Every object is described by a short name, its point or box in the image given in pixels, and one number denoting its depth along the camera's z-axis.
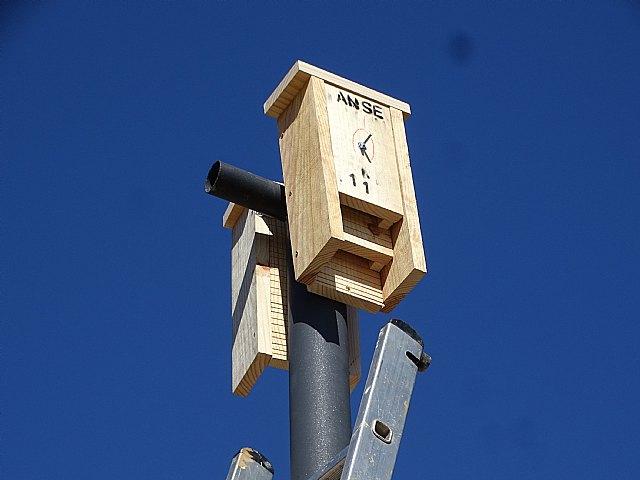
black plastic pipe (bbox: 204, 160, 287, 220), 7.24
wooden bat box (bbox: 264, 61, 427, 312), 6.82
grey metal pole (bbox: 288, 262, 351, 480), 6.23
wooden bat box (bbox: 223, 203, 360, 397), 7.15
